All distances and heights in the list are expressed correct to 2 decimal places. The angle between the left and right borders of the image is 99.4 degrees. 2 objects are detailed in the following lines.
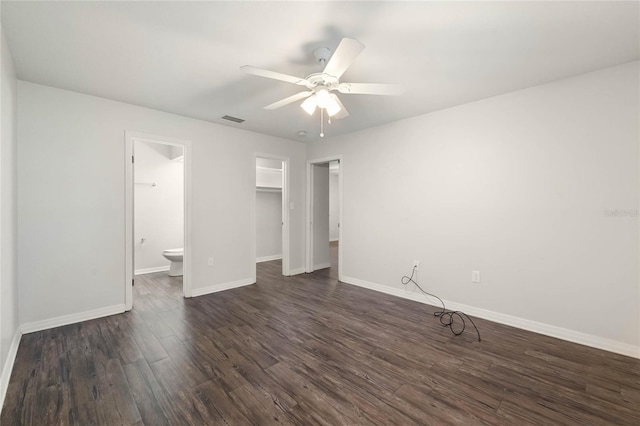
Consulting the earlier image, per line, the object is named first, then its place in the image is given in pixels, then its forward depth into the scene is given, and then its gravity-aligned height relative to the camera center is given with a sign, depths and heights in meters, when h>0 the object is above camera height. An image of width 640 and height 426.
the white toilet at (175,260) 4.68 -0.84
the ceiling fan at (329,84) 1.78 +0.98
